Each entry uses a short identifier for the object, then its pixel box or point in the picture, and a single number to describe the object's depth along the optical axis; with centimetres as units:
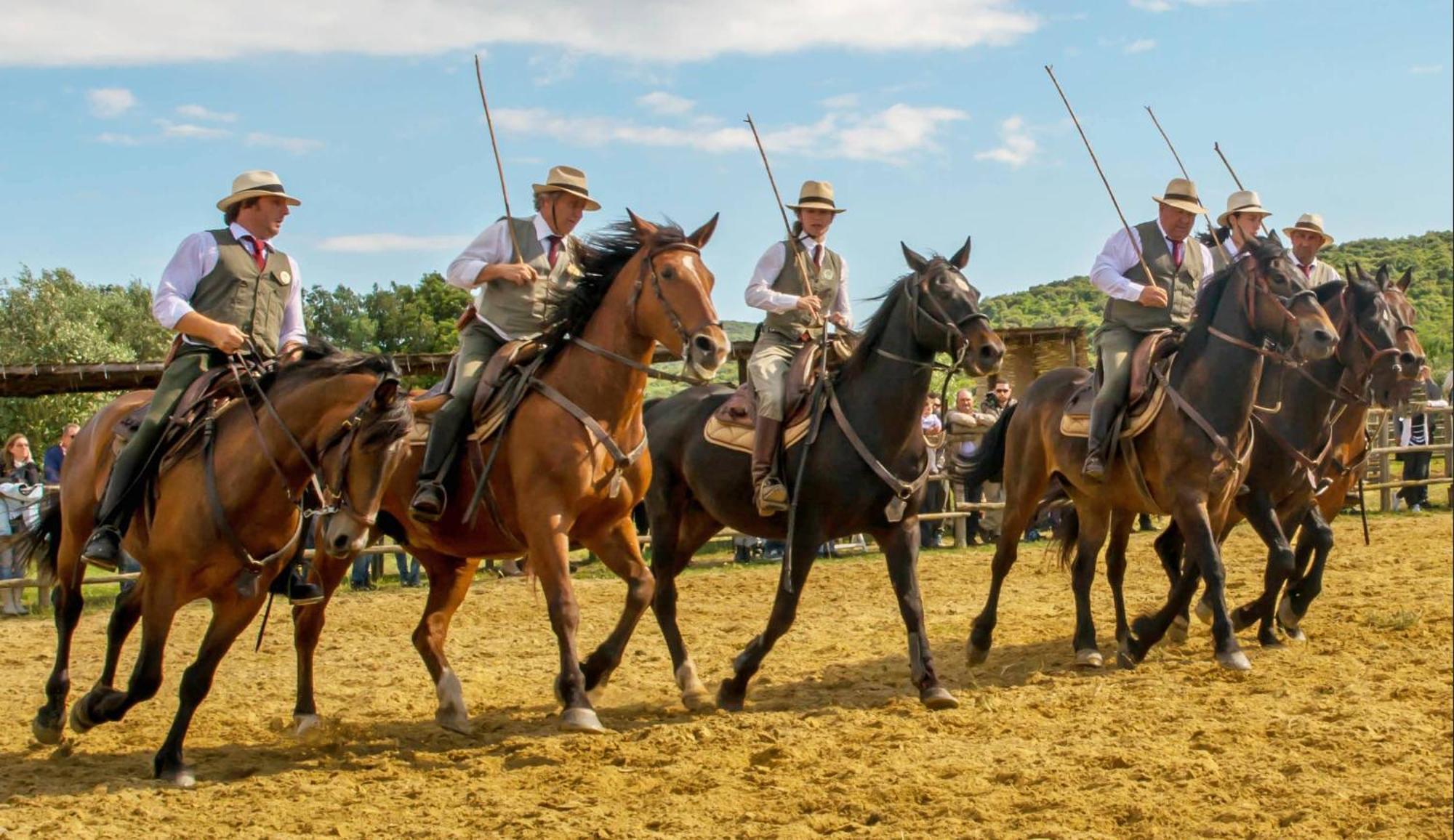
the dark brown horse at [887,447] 798
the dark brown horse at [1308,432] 980
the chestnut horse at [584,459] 739
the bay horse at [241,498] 675
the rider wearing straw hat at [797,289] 891
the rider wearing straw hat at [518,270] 823
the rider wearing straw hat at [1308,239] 1241
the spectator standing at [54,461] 1462
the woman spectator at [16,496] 1384
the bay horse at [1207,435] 891
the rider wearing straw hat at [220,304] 714
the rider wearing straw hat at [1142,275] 967
